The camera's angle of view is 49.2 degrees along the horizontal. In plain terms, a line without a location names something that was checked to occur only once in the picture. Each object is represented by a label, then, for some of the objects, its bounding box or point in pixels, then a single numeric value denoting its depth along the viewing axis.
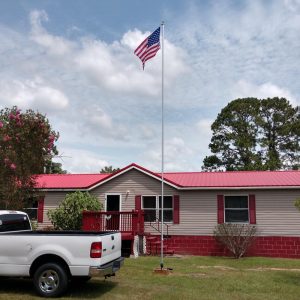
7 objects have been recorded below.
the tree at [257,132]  31.23
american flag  10.75
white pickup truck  6.51
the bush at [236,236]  13.92
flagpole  10.04
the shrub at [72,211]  14.55
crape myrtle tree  11.65
